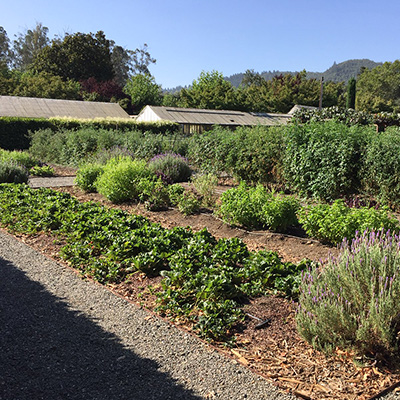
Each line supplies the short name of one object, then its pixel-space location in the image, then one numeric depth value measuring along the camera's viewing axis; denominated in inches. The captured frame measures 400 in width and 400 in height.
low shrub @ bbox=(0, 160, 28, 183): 432.1
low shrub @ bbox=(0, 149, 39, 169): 561.9
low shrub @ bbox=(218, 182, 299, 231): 257.2
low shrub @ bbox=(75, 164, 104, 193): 428.8
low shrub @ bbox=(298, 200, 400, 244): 218.8
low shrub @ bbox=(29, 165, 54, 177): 589.0
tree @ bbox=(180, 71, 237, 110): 2030.0
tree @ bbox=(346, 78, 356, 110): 1966.0
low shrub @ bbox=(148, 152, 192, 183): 442.2
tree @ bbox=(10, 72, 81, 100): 1770.4
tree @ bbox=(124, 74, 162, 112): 2249.0
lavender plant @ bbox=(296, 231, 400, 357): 123.0
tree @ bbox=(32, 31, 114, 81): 2243.7
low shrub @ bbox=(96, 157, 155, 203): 363.3
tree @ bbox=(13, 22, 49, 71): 3230.8
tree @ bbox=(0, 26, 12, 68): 3181.6
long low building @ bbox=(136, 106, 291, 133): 1330.0
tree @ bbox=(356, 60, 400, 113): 3095.5
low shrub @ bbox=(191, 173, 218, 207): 344.5
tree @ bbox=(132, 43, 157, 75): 3575.3
